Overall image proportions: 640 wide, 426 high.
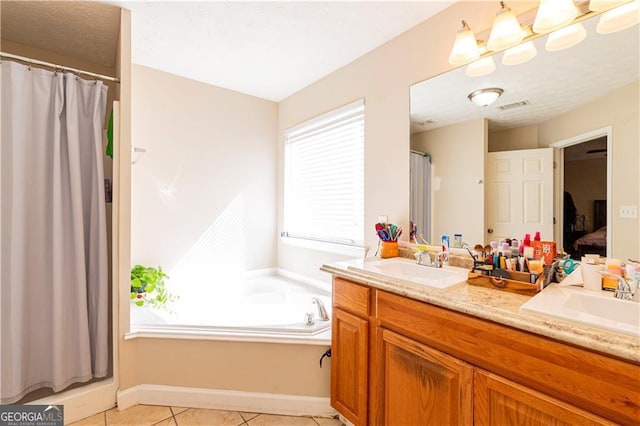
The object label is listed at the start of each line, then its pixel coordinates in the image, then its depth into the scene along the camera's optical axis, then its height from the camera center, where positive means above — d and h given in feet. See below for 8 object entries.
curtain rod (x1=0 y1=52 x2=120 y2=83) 4.88 +2.61
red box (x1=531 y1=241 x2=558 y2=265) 4.25 -0.55
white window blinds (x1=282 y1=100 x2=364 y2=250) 7.77 +1.04
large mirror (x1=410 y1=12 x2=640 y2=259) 3.97 +1.07
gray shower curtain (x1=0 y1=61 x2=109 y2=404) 5.02 -0.39
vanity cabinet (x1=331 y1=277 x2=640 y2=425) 2.58 -1.77
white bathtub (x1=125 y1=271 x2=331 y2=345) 5.65 -2.38
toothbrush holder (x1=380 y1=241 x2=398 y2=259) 6.20 -0.77
